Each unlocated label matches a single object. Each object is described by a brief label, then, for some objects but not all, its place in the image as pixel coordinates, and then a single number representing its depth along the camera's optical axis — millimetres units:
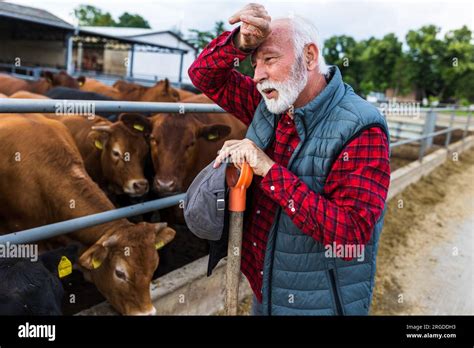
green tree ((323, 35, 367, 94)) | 41494
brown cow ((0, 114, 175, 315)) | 2748
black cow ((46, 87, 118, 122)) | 5785
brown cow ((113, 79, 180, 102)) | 6027
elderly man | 1419
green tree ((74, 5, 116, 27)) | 63812
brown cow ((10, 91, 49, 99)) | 4602
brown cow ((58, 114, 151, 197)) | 3993
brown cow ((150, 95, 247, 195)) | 3848
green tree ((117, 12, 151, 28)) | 71125
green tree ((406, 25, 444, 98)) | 37844
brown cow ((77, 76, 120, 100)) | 7361
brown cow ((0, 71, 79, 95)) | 6918
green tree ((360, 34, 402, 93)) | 40219
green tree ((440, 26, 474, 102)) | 35844
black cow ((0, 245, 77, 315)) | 1735
